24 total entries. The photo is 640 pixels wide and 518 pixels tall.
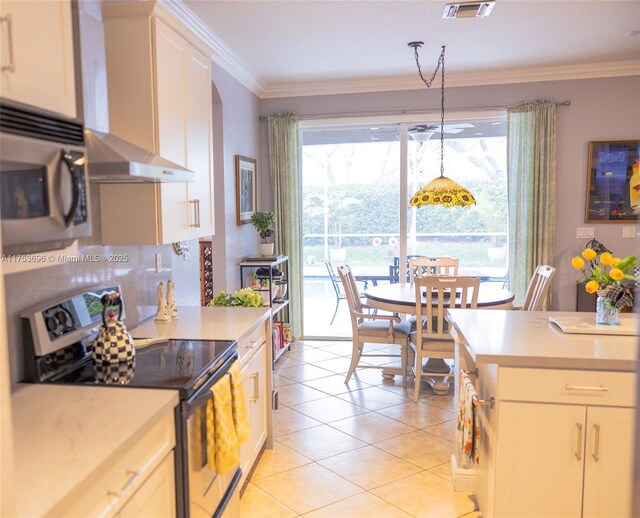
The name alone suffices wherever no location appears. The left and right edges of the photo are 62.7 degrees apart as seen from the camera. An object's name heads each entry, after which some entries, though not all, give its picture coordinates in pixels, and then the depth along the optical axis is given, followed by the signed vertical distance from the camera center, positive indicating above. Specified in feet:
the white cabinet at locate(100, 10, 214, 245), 7.65 +1.65
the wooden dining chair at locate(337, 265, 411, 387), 13.94 -2.96
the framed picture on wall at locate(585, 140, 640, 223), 16.76 +1.15
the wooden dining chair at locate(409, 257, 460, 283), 16.47 -1.44
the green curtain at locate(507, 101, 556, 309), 16.98 +1.15
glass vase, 7.91 -1.43
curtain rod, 17.45 +3.68
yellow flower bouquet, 7.69 -0.92
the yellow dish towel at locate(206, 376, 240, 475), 6.55 -2.71
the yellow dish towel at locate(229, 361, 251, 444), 7.23 -2.59
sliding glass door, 18.10 +0.62
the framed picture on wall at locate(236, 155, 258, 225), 15.97 +1.02
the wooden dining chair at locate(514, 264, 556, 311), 13.32 -1.87
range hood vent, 6.05 +0.74
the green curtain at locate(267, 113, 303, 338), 18.44 +1.23
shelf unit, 15.70 -1.88
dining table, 13.21 -2.10
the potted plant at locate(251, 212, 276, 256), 16.63 -0.13
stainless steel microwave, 4.36 +0.39
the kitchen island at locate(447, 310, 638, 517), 6.54 -2.66
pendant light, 13.30 +0.63
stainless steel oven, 5.98 -1.84
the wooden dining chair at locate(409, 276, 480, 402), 12.53 -2.28
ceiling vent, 11.05 +4.49
